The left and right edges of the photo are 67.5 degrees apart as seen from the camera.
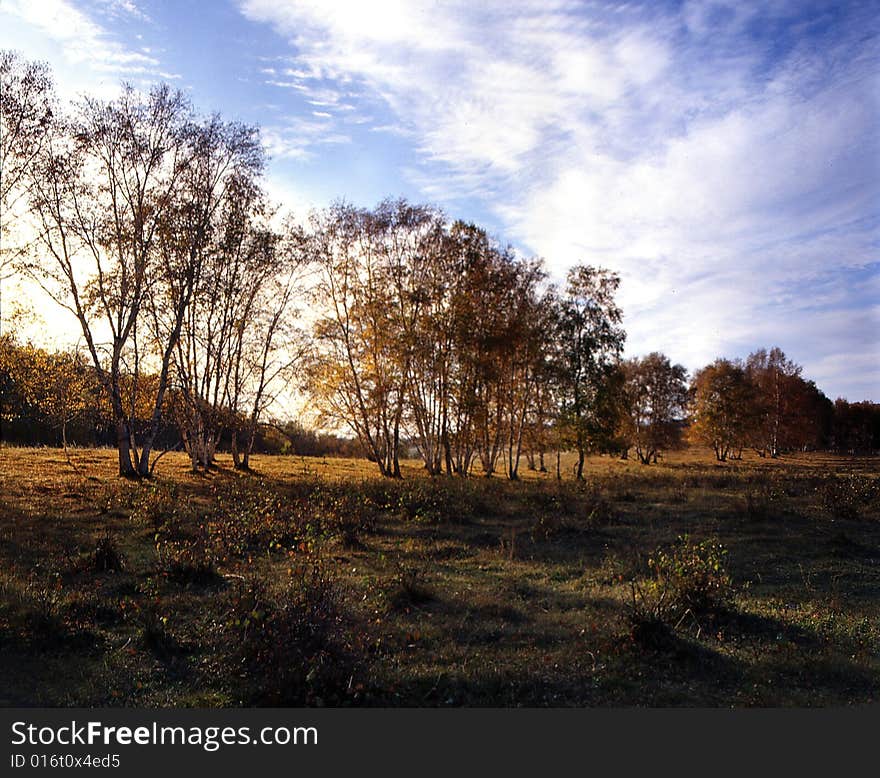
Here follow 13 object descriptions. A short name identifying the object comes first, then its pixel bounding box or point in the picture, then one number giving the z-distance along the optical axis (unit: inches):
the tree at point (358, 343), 1457.9
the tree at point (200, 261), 1095.6
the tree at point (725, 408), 2354.8
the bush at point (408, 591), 425.7
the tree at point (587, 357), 1657.2
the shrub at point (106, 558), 494.9
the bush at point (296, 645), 270.1
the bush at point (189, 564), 463.2
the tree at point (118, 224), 1038.4
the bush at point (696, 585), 398.3
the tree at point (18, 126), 893.4
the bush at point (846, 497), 820.6
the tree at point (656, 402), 2544.3
